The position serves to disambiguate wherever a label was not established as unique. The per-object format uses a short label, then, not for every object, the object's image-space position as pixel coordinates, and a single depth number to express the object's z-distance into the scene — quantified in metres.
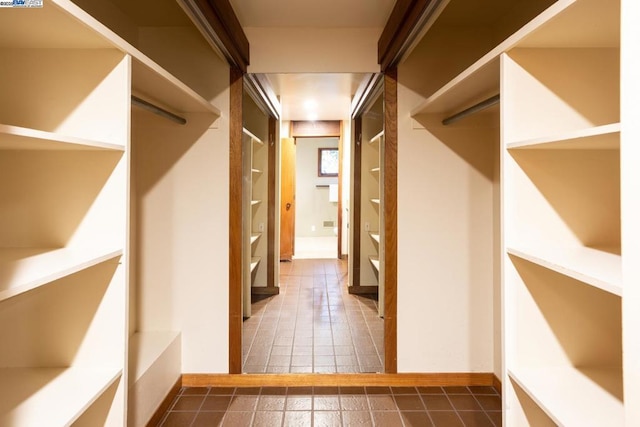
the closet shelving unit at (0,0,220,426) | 1.16
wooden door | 3.19
